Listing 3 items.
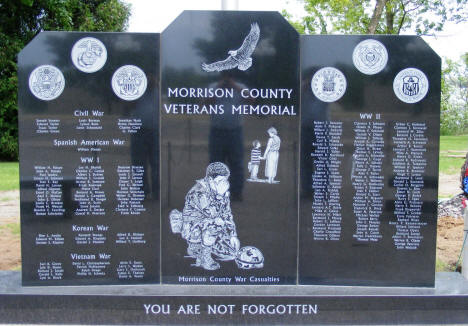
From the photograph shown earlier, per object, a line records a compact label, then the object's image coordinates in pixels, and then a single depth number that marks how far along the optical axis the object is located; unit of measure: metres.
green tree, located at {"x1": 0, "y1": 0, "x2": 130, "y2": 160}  18.66
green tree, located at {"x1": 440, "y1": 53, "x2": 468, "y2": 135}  42.88
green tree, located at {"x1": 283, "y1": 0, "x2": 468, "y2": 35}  12.94
